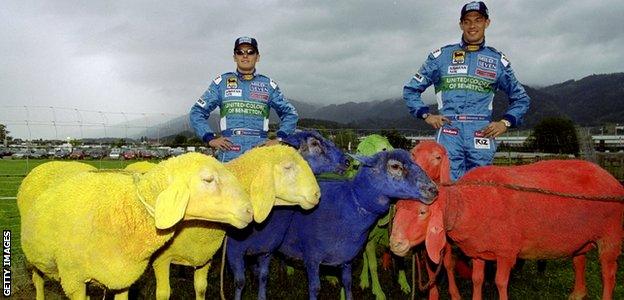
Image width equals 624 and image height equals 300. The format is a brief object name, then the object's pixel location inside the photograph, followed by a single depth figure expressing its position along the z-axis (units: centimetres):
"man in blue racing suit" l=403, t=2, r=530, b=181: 582
